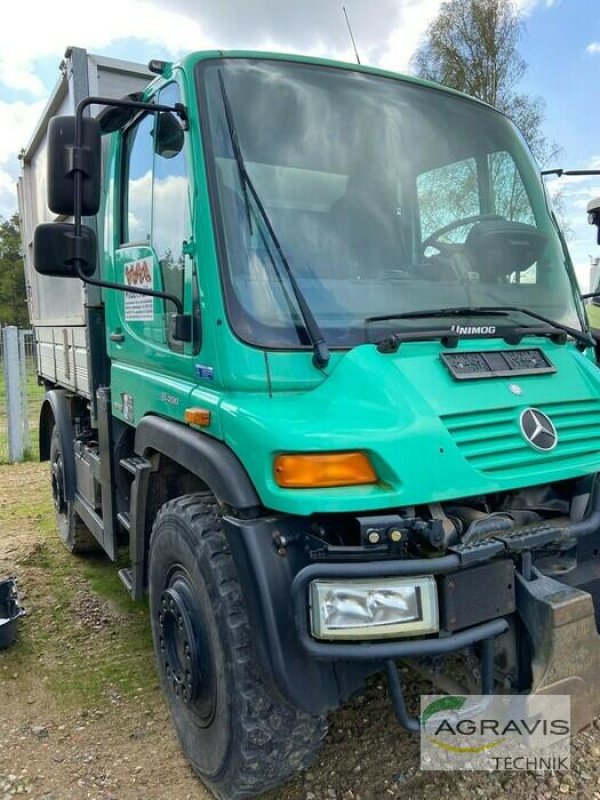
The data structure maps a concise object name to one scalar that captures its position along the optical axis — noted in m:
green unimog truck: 1.91
